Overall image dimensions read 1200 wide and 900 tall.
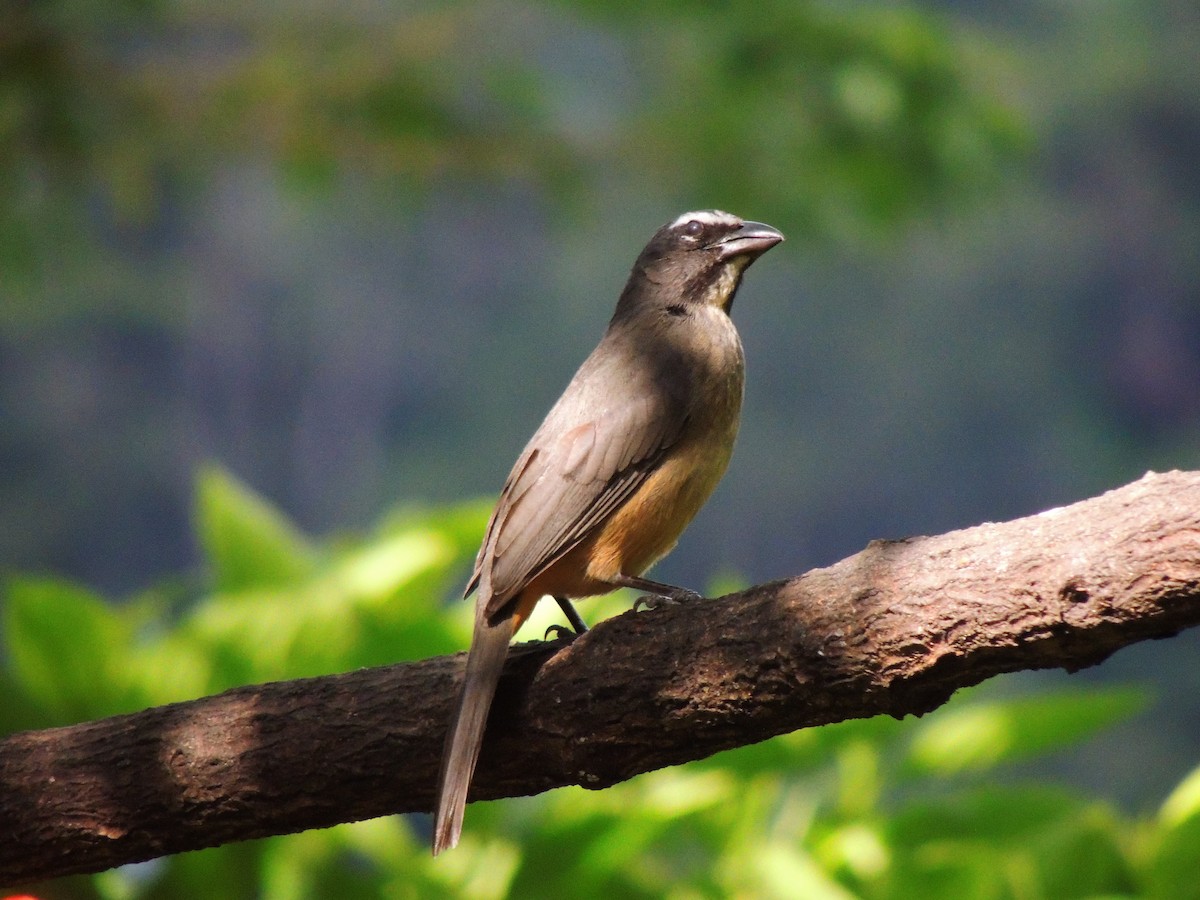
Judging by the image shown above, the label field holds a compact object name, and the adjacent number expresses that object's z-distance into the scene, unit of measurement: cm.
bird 548
